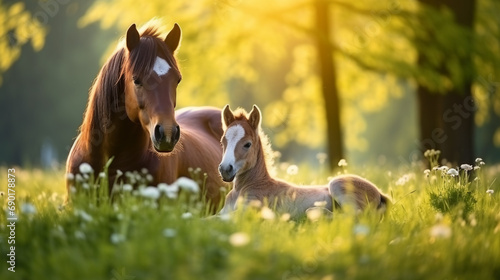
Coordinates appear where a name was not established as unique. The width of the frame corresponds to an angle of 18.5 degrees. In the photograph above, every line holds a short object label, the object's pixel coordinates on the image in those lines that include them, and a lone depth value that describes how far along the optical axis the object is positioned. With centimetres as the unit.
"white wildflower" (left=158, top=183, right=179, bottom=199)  1013
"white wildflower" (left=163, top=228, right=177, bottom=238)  918
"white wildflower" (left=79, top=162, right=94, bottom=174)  1181
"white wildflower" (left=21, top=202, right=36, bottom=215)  971
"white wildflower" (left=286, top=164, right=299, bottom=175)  1519
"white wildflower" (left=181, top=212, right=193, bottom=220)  1068
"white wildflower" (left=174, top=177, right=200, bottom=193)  987
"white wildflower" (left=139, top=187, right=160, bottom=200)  978
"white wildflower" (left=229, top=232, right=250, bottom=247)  852
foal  1295
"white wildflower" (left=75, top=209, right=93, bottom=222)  1008
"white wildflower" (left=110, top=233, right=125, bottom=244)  920
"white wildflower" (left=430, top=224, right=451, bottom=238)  868
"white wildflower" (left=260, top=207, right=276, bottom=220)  1012
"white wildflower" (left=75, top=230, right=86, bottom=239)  960
